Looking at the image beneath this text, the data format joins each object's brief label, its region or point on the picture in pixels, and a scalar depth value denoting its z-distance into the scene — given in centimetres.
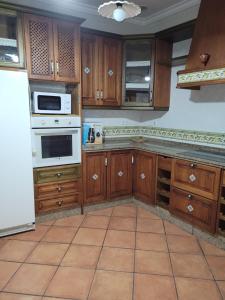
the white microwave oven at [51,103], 259
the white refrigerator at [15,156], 225
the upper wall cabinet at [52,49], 244
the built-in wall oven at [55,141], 259
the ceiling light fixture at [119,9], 178
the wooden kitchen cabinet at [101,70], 297
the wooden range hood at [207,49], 219
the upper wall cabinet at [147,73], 318
